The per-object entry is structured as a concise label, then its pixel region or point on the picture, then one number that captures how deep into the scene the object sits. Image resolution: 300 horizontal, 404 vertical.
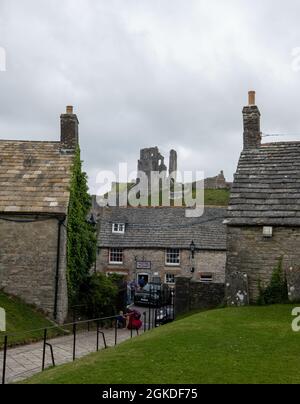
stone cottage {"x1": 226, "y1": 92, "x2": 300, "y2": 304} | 16.56
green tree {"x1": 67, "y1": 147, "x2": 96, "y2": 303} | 20.92
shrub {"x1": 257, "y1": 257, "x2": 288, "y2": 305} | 16.27
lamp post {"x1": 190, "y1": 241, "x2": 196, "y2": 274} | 33.03
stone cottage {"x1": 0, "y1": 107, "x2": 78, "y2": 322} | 19.53
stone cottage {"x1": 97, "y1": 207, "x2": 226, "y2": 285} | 38.78
